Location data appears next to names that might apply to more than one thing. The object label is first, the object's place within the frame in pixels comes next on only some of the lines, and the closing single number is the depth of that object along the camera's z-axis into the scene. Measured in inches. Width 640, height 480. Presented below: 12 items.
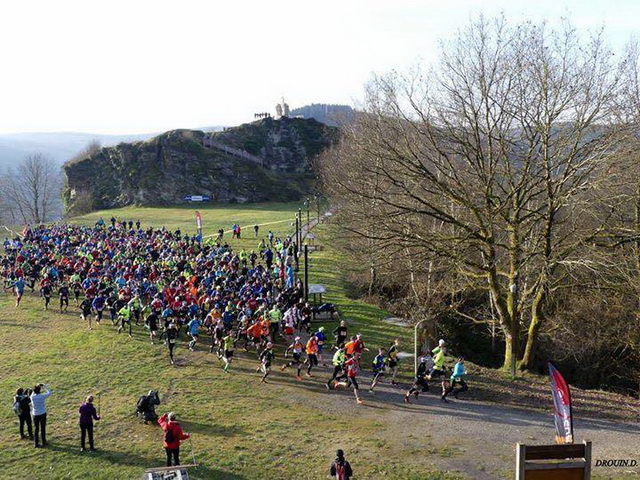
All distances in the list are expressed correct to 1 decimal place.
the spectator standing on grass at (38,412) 524.7
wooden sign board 329.7
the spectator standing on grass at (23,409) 543.8
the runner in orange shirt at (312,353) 695.1
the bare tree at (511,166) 654.5
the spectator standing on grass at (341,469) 425.4
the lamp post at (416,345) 703.2
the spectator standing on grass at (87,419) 512.1
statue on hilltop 4006.9
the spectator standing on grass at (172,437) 473.4
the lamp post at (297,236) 1061.1
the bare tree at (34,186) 3471.0
